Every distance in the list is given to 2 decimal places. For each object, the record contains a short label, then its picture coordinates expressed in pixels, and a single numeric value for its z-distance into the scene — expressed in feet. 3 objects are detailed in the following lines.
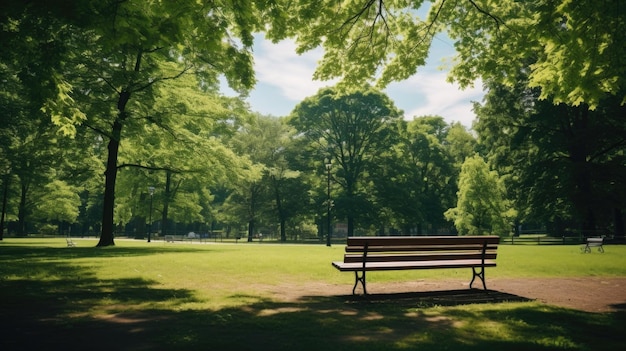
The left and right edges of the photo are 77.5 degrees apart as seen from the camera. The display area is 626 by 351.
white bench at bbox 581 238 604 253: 62.29
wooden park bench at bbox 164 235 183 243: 124.26
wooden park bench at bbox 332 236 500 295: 22.29
